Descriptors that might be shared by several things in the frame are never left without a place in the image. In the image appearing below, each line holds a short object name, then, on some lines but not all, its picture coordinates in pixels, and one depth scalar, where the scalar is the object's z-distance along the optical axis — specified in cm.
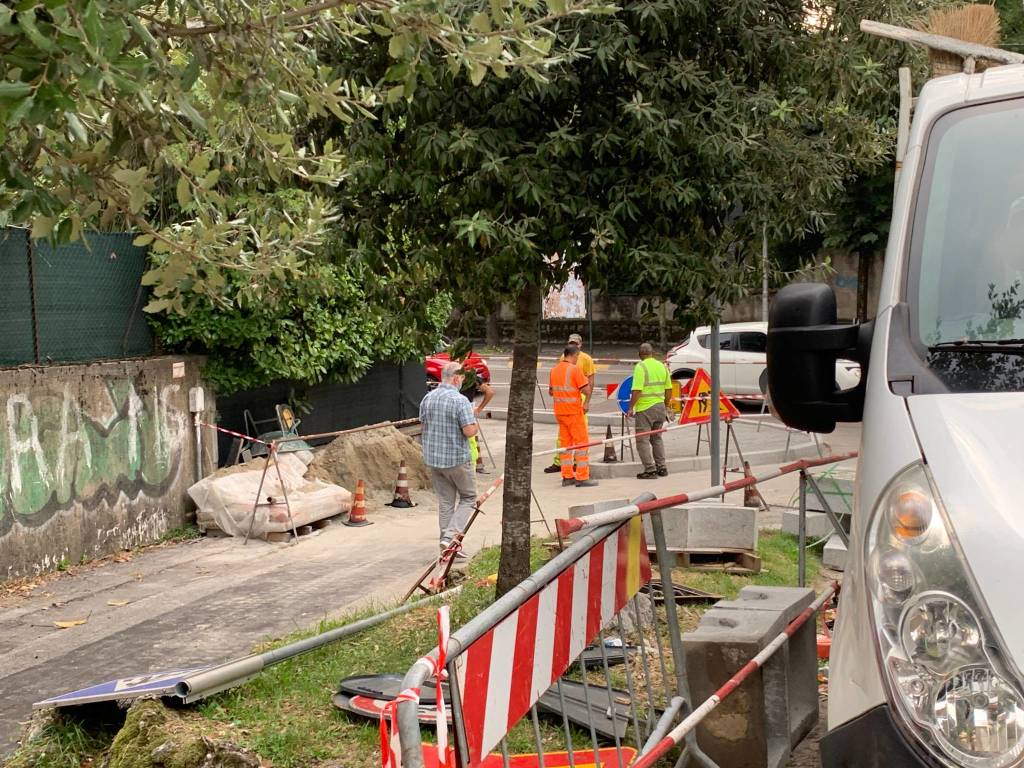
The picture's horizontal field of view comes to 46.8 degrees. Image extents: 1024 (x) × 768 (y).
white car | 2572
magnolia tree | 687
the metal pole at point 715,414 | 992
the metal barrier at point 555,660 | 312
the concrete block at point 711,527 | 951
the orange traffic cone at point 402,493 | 1485
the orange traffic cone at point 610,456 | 1759
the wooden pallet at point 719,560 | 957
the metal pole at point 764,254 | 758
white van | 271
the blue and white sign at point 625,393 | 1839
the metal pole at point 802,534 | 688
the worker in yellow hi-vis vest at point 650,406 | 1675
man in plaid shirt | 1105
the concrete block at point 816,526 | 1073
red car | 2161
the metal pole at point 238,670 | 618
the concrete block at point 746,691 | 516
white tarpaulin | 1274
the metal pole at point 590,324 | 3875
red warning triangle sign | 1872
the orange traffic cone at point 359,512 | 1369
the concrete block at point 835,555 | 938
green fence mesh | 1152
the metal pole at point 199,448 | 1355
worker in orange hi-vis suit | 1619
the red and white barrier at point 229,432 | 1365
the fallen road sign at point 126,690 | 616
